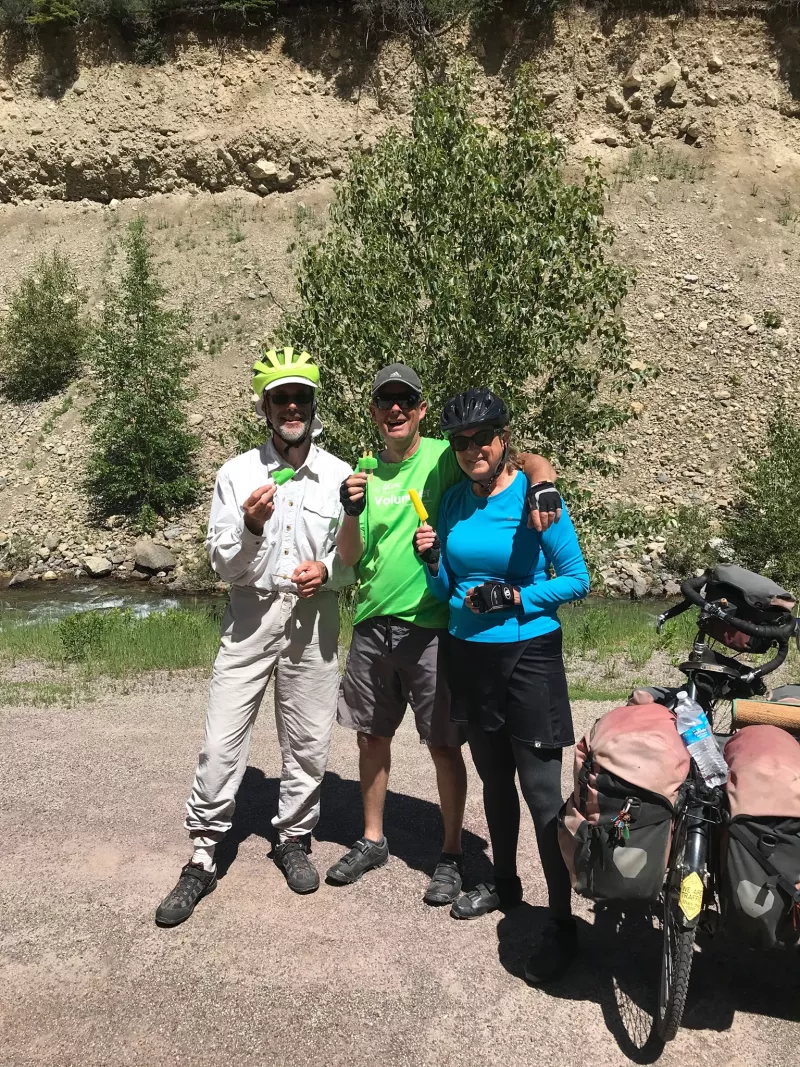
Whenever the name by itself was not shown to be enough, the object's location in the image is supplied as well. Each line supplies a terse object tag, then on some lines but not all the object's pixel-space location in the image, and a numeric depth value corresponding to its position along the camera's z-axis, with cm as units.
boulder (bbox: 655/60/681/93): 3084
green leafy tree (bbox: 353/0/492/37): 3150
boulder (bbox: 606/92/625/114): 3105
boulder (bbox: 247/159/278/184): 3241
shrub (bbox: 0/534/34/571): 2109
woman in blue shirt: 367
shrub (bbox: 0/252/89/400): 2692
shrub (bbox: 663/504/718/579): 1989
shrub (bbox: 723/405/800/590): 1933
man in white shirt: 420
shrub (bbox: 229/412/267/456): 1425
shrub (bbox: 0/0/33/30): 3316
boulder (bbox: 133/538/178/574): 2070
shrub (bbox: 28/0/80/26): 3266
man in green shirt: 416
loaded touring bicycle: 296
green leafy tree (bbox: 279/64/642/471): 1246
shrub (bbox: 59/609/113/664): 952
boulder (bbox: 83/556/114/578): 2088
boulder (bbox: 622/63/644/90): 3108
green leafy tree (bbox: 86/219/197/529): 2259
